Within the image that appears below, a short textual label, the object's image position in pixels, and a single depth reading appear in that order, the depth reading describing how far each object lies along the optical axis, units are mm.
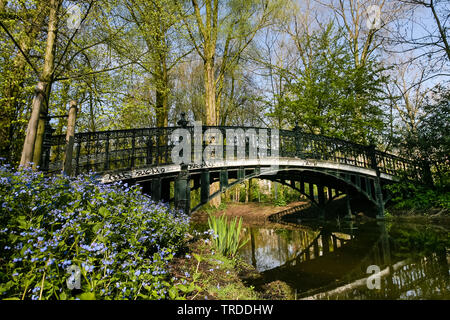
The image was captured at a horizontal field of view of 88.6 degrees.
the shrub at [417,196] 10734
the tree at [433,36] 7734
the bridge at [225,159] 6254
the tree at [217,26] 13219
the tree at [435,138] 10047
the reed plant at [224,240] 4508
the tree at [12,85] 7407
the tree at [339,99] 12938
